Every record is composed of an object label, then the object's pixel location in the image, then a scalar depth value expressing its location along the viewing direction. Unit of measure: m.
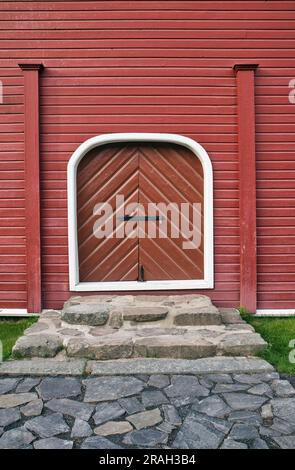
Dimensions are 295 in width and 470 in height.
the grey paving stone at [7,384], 3.34
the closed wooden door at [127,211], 5.61
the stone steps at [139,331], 3.99
